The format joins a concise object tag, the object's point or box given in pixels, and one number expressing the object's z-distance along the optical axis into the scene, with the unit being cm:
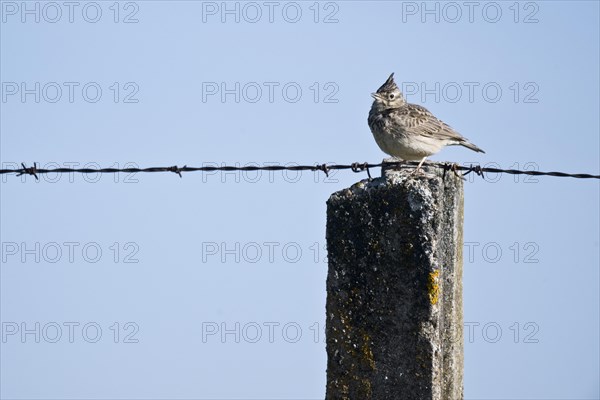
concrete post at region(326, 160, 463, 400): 870
